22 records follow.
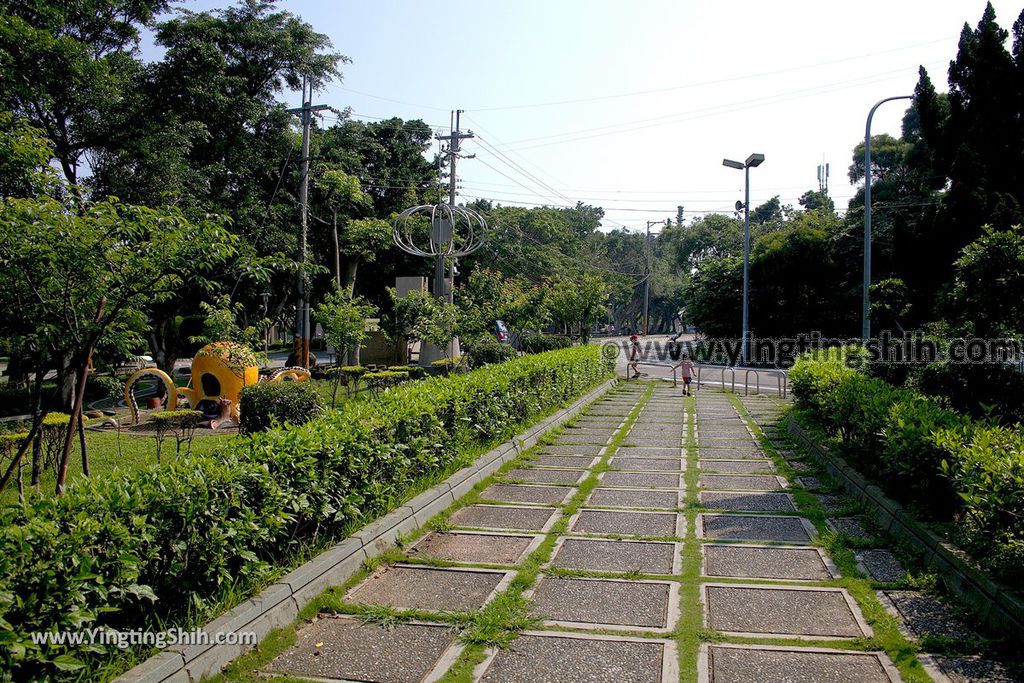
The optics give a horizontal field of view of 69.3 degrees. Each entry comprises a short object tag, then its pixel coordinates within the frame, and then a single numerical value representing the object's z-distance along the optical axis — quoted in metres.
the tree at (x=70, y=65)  12.65
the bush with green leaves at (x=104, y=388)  15.76
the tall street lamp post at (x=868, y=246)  17.09
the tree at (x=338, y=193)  25.56
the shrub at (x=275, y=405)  10.38
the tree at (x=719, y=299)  35.22
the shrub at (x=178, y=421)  9.91
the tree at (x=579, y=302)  24.59
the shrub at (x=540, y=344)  21.45
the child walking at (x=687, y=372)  19.56
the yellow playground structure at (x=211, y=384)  13.55
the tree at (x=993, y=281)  6.60
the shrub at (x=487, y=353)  16.21
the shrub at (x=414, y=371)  16.72
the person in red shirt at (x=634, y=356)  24.99
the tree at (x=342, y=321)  15.87
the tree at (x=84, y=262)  4.84
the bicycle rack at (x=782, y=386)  19.83
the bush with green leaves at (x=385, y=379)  14.19
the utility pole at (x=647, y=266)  60.70
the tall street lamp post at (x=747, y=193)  27.27
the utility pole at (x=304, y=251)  21.31
